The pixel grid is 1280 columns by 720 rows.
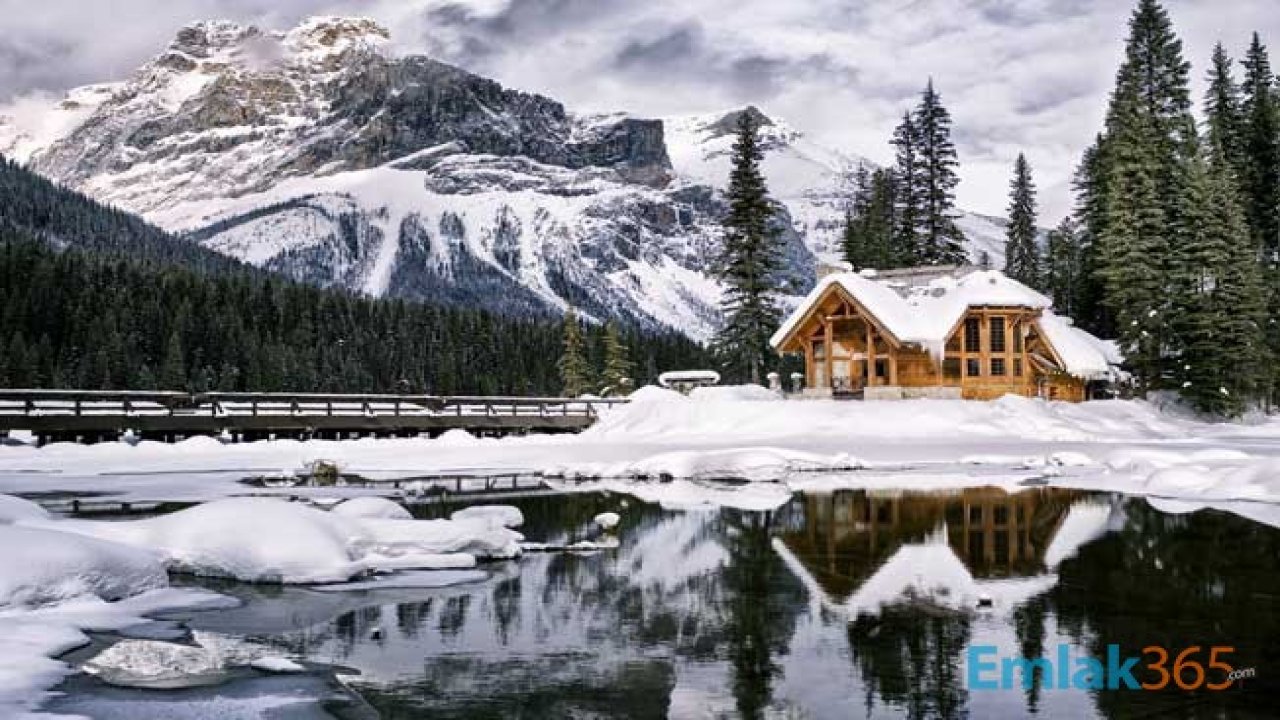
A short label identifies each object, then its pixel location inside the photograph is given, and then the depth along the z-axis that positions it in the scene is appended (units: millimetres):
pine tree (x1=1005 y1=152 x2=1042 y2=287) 74125
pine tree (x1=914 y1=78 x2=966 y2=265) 59969
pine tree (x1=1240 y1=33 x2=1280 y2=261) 57281
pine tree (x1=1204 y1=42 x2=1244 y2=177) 58125
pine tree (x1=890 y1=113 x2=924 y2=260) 60531
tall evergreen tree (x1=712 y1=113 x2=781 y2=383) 51969
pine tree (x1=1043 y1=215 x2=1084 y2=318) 69438
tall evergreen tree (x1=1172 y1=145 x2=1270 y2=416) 44656
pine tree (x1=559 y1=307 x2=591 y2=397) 76750
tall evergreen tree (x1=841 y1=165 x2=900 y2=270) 66000
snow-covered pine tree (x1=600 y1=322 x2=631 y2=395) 76625
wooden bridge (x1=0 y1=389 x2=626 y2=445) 37031
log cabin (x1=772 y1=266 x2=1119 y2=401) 44062
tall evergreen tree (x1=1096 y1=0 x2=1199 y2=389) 46812
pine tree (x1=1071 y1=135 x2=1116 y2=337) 58219
